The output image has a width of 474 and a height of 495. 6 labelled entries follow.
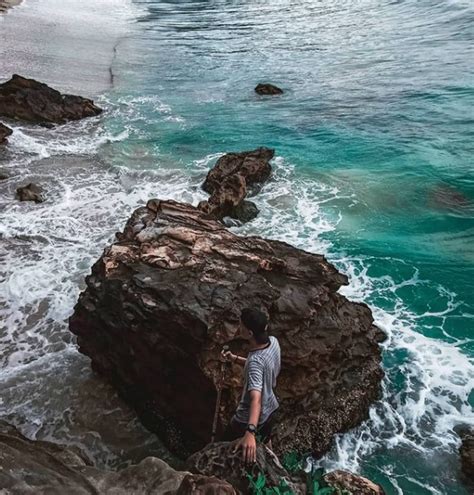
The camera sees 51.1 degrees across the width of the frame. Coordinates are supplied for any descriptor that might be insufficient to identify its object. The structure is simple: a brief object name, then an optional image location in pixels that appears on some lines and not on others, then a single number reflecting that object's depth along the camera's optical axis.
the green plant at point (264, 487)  4.20
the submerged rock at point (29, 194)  13.89
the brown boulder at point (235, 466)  4.45
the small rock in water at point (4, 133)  17.78
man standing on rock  4.49
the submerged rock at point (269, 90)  25.19
